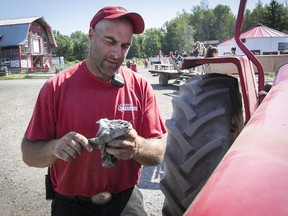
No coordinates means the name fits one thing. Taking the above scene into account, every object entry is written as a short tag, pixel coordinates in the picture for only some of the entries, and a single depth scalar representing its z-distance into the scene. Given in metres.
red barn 34.74
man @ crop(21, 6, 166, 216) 1.79
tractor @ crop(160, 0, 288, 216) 0.71
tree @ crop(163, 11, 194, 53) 71.95
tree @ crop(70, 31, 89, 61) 69.59
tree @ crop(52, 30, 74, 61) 70.96
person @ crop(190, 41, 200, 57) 12.80
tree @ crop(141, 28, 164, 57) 78.39
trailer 12.85
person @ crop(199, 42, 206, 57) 12.49
